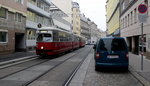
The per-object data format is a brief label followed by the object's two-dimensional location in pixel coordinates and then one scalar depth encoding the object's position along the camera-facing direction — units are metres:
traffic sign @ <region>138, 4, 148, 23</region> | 6.86
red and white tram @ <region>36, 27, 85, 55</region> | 12.14
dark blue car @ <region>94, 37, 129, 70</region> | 6.72
